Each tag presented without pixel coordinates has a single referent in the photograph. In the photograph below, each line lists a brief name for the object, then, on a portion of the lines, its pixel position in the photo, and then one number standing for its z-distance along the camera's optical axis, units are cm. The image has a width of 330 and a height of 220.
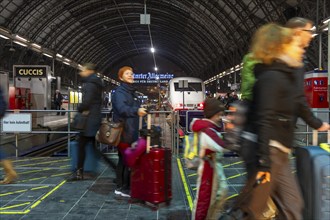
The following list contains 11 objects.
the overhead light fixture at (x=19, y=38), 2905
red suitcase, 437
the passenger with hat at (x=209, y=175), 344
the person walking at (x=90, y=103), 566
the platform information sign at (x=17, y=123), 883
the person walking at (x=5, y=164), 481
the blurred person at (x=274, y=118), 243
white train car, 2384
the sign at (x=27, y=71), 1898
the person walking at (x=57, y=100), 2497
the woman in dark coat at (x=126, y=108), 493
